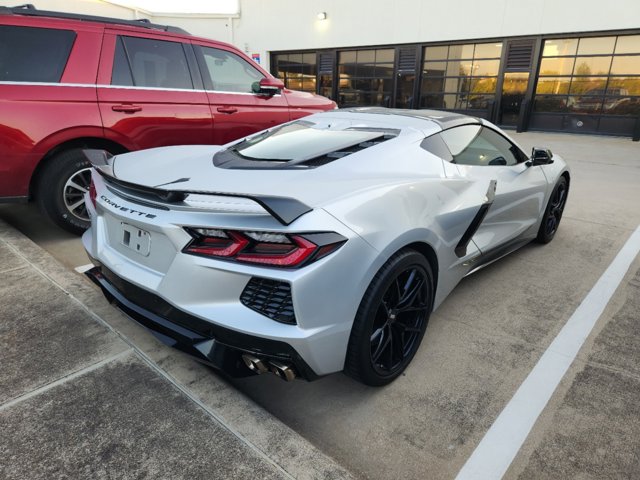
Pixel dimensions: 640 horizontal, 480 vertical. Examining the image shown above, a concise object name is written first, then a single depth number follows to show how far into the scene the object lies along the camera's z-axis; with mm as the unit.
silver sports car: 1830
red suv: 3797
